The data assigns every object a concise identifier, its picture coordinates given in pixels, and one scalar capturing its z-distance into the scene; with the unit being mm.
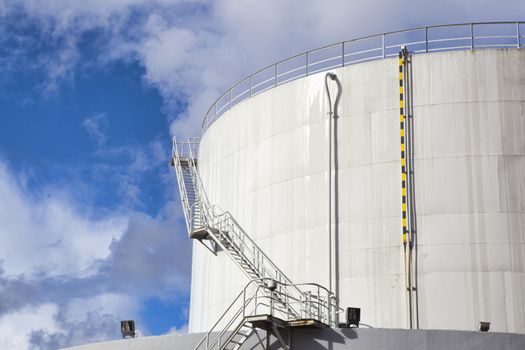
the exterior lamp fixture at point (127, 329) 23547
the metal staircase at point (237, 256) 21125
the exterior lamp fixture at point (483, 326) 19969
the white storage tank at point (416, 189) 22188
